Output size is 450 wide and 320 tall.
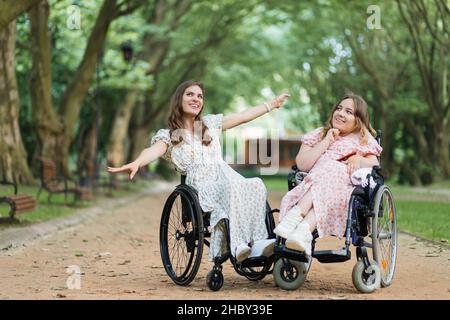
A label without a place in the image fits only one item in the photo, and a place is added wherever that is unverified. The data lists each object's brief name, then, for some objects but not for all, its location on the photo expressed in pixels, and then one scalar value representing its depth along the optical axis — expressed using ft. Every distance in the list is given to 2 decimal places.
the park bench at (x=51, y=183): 54.65
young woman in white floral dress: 22.02
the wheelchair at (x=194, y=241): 21.71
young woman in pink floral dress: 21.22
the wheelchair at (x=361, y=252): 20.97
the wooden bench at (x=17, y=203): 39.02
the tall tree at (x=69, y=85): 63.26
